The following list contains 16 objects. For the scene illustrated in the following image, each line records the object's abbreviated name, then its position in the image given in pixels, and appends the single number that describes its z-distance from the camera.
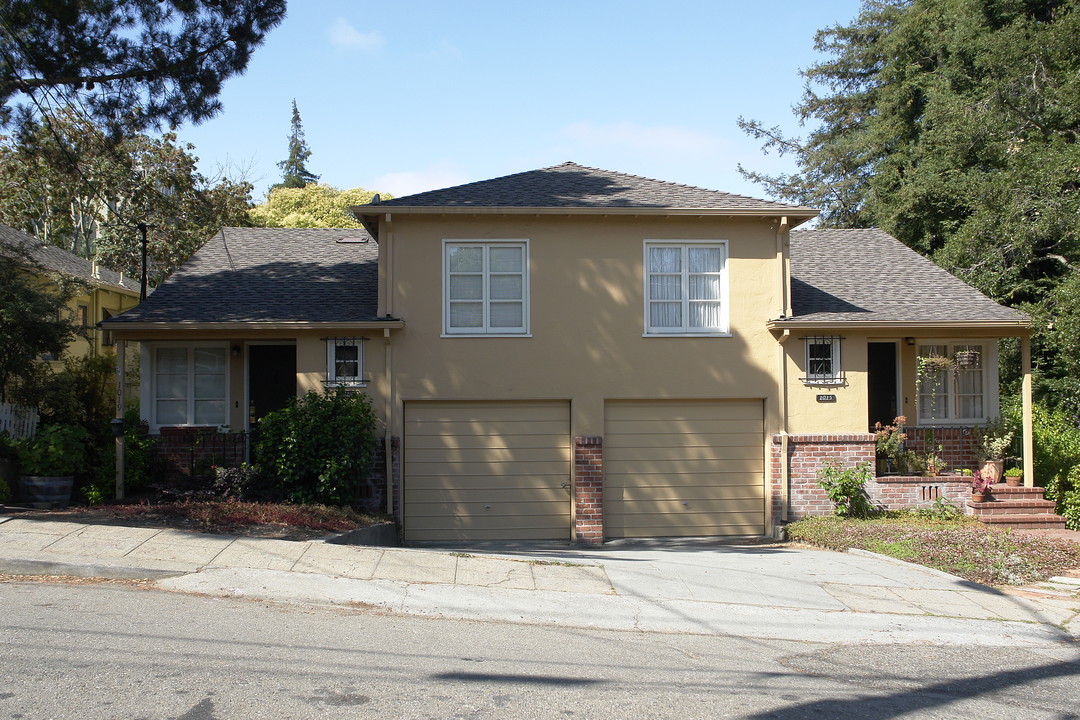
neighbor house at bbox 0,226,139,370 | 22.92
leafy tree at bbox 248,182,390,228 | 35.03
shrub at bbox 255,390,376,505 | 12.21
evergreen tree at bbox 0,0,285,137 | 12.30
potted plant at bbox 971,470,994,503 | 13.65
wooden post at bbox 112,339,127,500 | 12.63
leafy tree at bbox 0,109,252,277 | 27.59
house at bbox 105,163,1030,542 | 13.38
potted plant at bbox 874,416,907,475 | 13.91
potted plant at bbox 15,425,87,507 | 12.15
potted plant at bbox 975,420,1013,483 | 14.31
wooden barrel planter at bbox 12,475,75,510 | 12.13
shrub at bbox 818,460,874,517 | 13.37
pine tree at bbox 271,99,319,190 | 72.44
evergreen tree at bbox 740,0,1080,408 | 18.31
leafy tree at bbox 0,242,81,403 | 13.43
